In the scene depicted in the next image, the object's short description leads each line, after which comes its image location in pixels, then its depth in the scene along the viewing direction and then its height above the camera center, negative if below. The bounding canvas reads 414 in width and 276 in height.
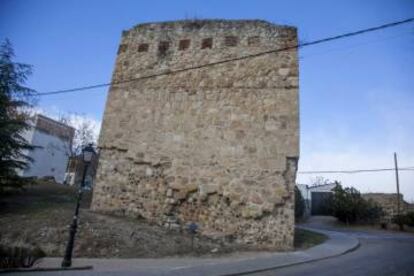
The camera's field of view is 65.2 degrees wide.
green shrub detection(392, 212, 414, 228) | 18.91 -0.03
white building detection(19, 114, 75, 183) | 30.55 +4.55
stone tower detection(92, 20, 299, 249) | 10.84 +2.51
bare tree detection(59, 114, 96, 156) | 27.44 +4.68
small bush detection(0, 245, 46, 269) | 6.48 -1.37
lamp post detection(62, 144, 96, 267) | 7.40 -0.50
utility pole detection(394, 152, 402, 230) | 22.51 +2.89
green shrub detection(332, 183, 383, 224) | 20.97 +0.46
